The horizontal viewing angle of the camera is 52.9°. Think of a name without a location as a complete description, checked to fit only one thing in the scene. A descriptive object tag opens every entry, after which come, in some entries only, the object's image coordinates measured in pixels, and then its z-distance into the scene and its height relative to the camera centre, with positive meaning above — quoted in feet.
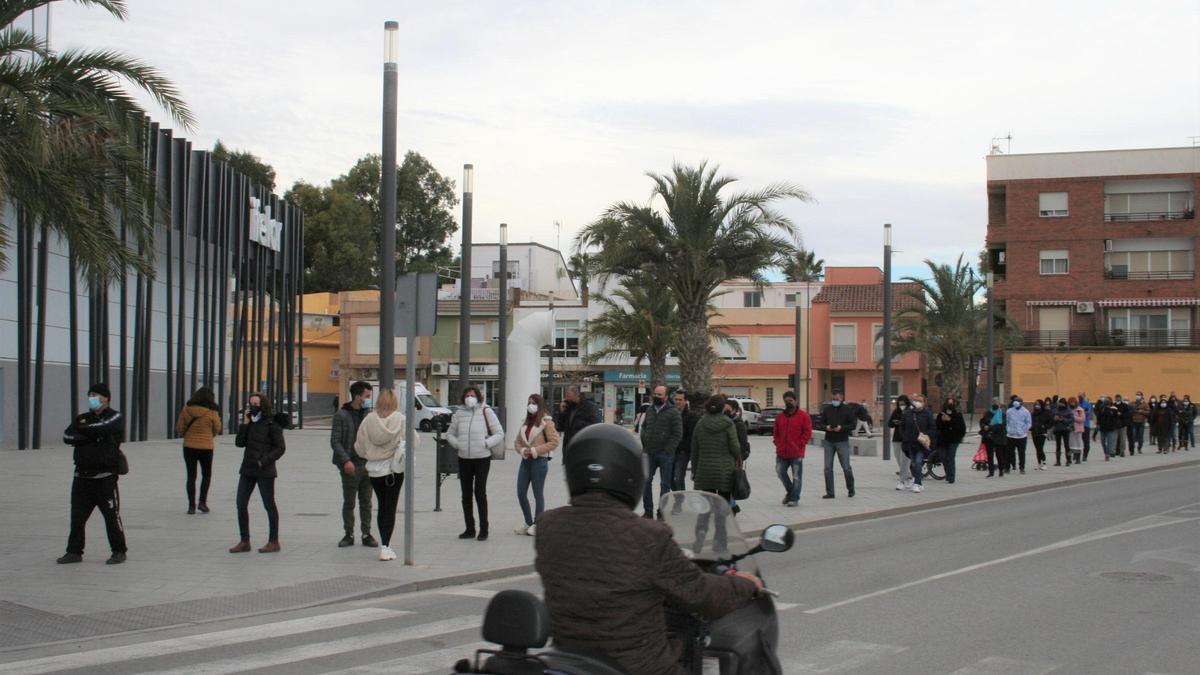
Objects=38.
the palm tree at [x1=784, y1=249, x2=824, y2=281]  111.36 +9.61
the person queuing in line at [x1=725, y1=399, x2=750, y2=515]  50.59 -2.44
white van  172.91 -6.20
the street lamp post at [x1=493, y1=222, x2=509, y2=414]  102.06 +2.29
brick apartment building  196.24 +19.24
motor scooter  12.55 -3.00
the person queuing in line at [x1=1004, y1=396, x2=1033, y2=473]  82.48 -3.69
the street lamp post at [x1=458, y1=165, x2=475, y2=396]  85.10 +6.75
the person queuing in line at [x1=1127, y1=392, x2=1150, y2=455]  111.65 -4.70
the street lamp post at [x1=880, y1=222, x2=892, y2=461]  94.99 +3.83
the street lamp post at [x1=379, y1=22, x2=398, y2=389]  44.11 +6.06
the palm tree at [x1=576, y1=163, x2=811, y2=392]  107.04 +11.47
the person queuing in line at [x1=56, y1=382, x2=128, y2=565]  36.78 -3.07
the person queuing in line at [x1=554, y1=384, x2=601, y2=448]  44.73 -1.71
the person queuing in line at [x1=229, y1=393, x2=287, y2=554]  40.32 -3.44
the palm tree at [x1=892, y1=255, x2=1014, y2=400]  183.83 +7.01
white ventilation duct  111.75 +0.36
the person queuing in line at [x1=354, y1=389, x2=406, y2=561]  39.55 -2.94
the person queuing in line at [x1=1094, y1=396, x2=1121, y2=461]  104.07 -4.51
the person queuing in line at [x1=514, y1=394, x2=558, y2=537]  45.06 -2.98
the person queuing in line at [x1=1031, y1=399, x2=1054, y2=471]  90.12 -4.35
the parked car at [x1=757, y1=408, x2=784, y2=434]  179.73 -8.03
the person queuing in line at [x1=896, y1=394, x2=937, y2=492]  67.97 -3.92
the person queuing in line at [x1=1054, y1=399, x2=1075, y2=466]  94.22 -4.32
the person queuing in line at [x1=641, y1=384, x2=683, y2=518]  50.39 -2.87
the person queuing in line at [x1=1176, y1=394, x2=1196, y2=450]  121.70 -5.42
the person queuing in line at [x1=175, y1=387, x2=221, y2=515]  51.13 -2.88
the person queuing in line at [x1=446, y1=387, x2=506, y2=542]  43.29 -2.67
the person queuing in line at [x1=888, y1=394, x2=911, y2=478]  69.67 -3.92
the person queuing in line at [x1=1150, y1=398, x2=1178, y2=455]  114.52 -5.13
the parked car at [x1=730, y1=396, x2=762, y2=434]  180.14 -7.34
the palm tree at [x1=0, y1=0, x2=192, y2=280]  38.88 +7.48
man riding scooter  13.55 -2.31
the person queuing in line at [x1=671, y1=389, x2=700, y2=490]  53.78 -3.22
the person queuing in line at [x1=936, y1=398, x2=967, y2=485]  72.95 -3.86
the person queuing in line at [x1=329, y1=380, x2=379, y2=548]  41.39 -3.32
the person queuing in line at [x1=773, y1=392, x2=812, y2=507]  58.13 -3.52
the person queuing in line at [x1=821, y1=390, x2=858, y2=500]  61.93 -3.37
